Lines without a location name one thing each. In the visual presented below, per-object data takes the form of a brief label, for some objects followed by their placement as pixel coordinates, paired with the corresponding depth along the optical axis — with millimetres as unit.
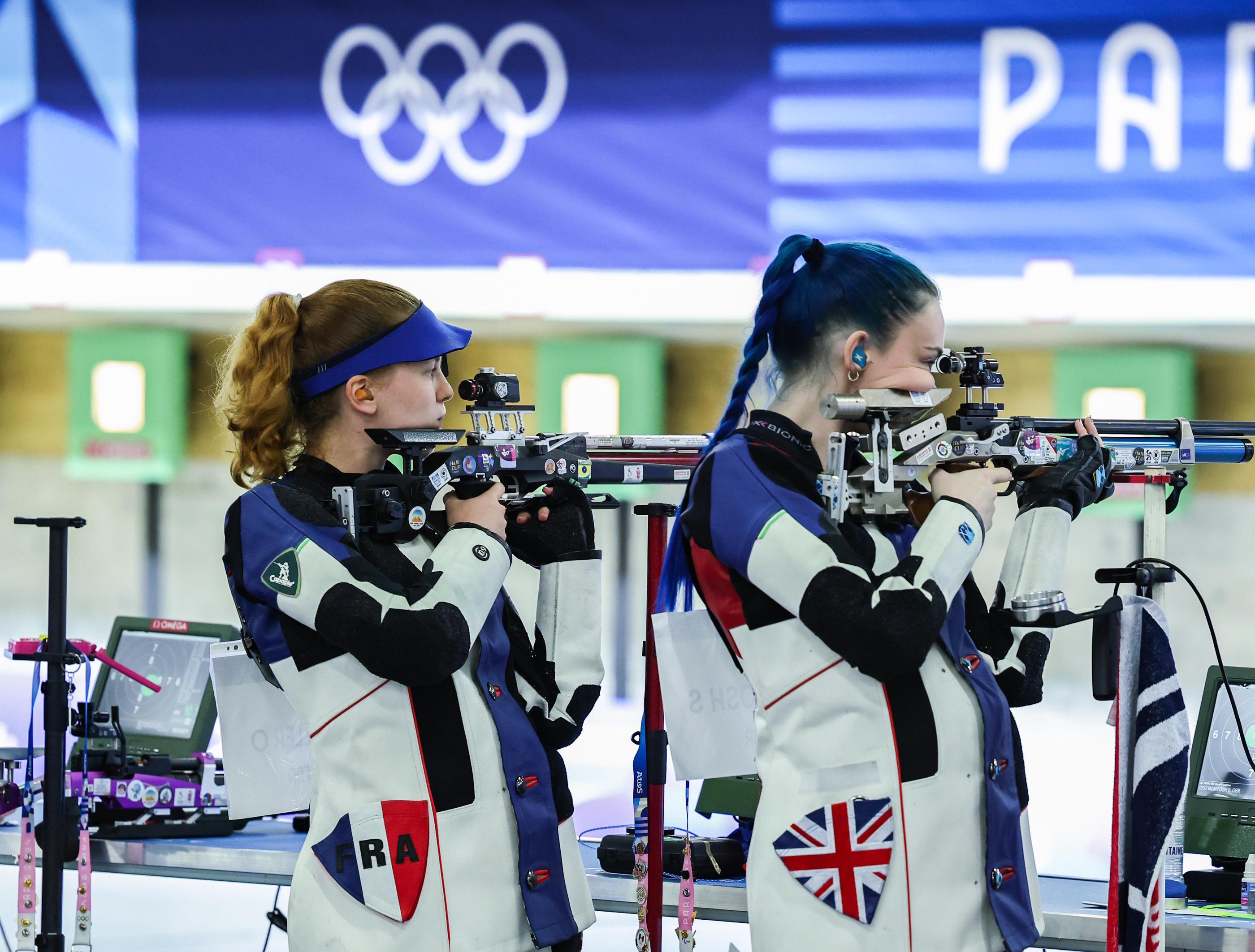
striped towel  10614
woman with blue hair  10182
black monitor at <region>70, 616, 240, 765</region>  11851
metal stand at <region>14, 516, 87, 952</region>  11336
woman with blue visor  10247
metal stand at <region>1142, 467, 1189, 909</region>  10731
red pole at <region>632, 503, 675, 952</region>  11055
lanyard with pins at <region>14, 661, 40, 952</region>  11396
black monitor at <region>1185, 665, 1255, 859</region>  11270
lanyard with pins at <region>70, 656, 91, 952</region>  11431
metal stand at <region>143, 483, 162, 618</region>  20225
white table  11034
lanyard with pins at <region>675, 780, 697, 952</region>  11138
